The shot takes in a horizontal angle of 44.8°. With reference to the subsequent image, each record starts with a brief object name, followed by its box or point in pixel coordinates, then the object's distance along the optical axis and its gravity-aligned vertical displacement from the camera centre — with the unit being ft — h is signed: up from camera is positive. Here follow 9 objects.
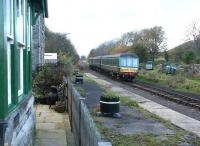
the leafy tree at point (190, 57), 106.11 +3.34
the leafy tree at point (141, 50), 137.26 +8.44
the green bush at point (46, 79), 36.78 -2.09
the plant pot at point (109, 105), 24.98 -4.17
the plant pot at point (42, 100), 34.17 -4.87
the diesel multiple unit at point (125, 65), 80.75 -0.04
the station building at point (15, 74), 9.39 -0.43
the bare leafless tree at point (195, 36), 150.34 +17.96
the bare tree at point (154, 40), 162.27 +17.33
